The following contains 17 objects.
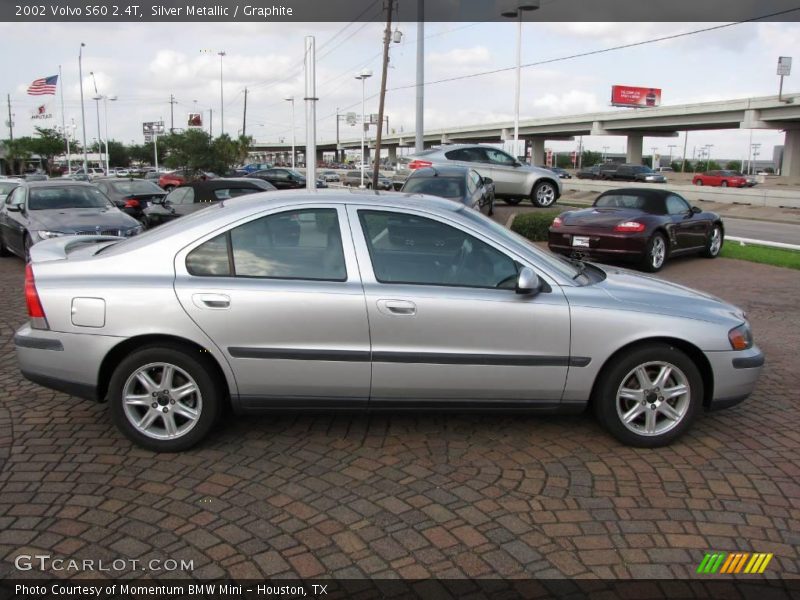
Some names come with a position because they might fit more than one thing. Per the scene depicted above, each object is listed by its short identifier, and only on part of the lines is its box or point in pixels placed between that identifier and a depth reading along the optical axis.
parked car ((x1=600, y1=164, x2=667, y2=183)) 49.92
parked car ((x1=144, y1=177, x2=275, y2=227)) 12.59
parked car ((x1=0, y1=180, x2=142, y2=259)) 10.51
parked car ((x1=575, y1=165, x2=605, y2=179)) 59.09
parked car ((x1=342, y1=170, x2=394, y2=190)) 45.08
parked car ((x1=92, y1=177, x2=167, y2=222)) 16.75
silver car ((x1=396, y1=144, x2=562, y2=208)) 18.39
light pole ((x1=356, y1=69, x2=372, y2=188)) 46.12
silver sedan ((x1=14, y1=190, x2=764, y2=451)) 4.00
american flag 43.25
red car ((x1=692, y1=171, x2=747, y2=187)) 49.47
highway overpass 52.12
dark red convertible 10.76
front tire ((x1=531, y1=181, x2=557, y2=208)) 18.88
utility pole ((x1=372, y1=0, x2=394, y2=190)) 31.22
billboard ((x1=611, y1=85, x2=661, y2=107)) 96.44
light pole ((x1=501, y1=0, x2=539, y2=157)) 33.03
